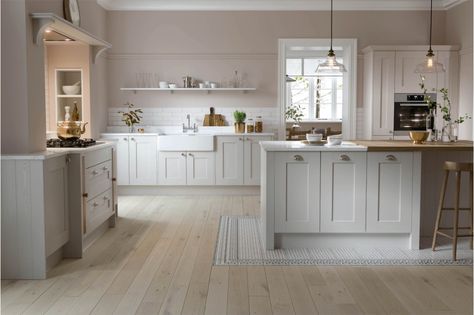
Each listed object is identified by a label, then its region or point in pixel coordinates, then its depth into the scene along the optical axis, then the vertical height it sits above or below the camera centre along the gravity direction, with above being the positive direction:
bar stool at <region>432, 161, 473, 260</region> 4.46 -0.60
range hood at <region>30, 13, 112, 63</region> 4.25 +0.84
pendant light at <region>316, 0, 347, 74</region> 5.13 +0.52
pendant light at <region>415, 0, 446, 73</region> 5.30 +0.53
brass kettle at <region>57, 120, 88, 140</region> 5.05 -0.09
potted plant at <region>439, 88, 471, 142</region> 5.23 -0.11
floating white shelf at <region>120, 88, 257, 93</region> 8.13 +0.48
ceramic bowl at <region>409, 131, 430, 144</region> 5.01 -0.15
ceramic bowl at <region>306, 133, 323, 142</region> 4.85 -0.14
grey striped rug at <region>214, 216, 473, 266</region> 4.41 -1.13
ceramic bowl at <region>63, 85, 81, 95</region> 6.77 +0.40
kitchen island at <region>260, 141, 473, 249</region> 4.74 -0.61
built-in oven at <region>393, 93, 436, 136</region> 7.88 +0.13
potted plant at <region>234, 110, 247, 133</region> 8.03 -0.01
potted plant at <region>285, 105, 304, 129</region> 12.10 +0.16
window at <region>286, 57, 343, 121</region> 12.40 +0.68
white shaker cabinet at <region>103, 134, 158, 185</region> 7.83 -0.53
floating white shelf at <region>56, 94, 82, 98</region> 6.67 +0.32
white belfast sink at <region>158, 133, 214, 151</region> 7.77 -0.30
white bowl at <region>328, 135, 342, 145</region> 4.95 -0.18
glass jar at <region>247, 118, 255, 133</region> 8.16 -0.10
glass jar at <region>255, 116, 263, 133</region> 8.14 -0.07
